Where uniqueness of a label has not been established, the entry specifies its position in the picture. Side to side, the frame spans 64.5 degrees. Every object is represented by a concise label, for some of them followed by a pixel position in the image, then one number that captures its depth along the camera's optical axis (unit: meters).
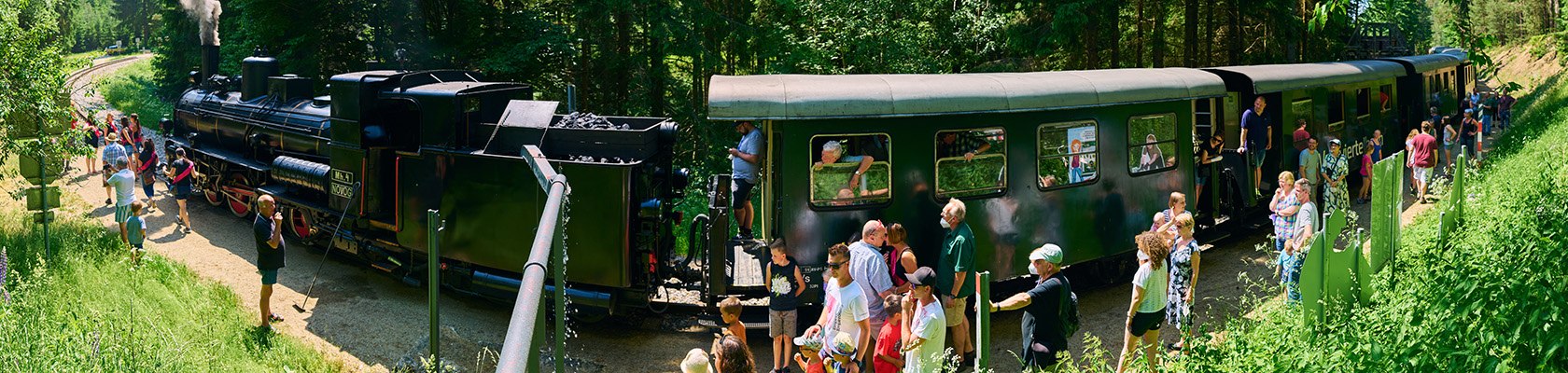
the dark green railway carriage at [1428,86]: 20.56
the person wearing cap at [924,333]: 8.03
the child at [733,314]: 8.68
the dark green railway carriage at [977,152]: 10.16
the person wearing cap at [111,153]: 17.84
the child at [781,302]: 9.90
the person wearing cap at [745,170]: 10.82
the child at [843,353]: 8.26
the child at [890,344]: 8.43
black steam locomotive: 10.91
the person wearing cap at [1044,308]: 8.06
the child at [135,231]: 13.47
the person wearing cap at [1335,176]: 13.83
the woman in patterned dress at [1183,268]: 9.41
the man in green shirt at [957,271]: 9.62
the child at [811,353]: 8.49
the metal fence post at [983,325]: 6.97
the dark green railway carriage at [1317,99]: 14.58
